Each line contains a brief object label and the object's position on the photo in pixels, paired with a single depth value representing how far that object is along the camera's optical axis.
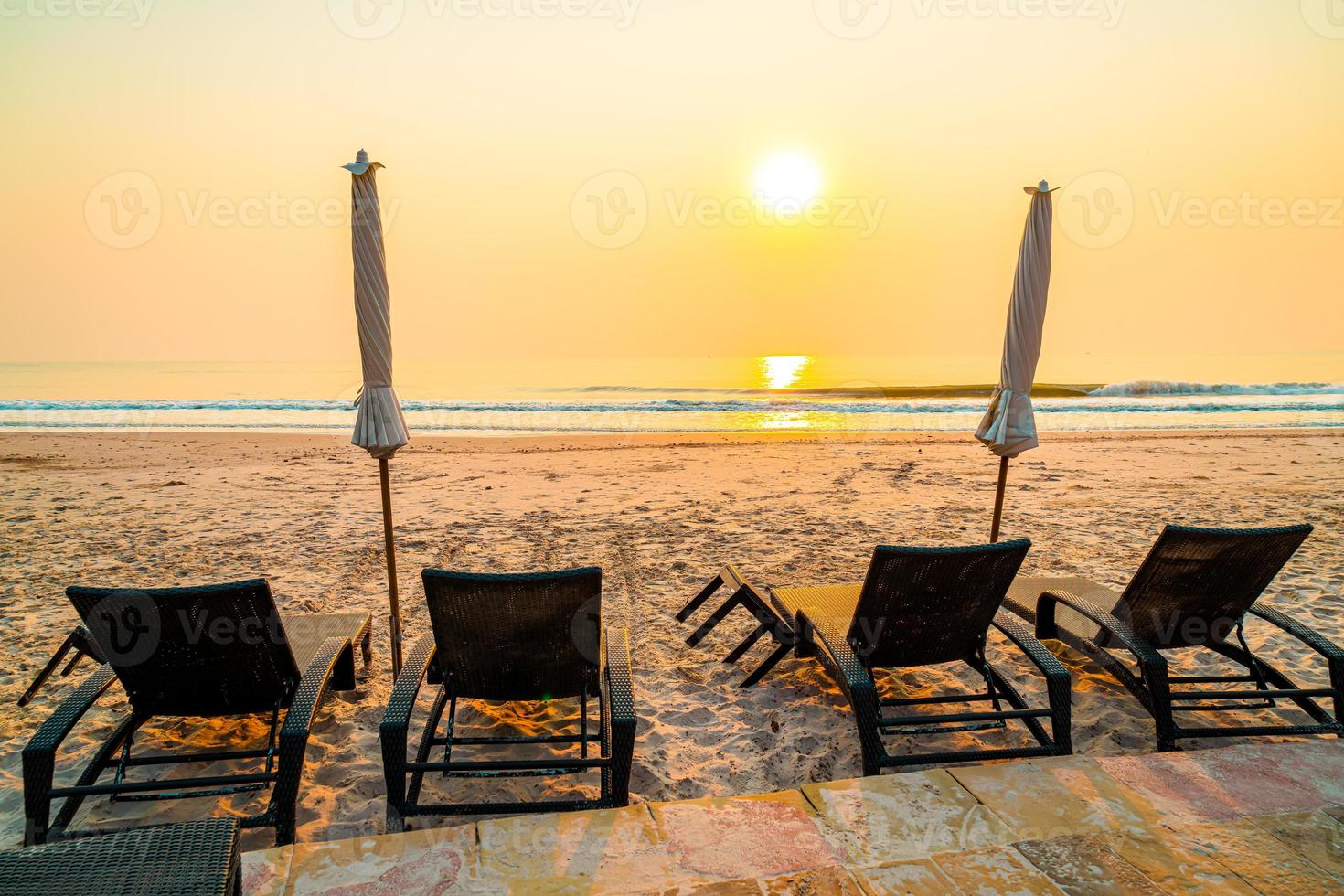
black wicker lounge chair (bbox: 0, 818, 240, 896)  1.36
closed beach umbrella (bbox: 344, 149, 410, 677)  3.27
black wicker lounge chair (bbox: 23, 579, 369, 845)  2.50
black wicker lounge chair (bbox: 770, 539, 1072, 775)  2.95
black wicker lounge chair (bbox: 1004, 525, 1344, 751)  3.20
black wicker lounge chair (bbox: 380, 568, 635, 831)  2.60
